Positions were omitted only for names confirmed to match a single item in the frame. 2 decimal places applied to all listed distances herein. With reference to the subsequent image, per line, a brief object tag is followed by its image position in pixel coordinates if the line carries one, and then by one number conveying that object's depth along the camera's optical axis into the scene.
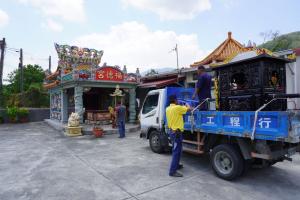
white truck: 4.09
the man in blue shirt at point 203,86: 6.38
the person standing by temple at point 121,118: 11.19
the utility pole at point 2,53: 21.94
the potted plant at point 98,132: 11.59
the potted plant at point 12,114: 20.06
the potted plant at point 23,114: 20.55
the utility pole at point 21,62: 27.31
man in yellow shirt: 5.38
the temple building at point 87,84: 13.60
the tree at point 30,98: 27.48
